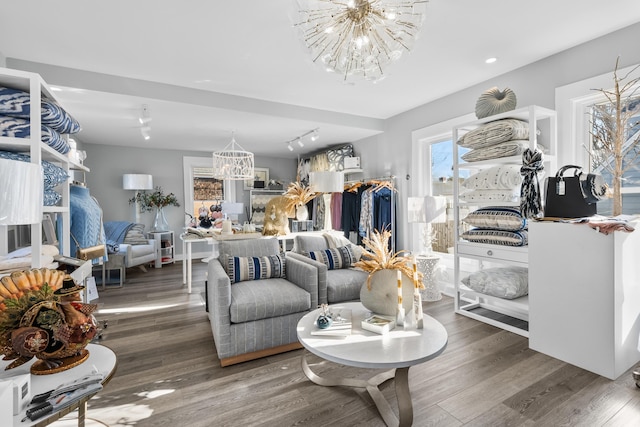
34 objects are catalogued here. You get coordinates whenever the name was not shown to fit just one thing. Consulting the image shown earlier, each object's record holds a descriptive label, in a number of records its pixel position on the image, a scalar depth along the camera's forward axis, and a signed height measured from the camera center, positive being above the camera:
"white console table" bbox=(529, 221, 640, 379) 2.07 -0.61
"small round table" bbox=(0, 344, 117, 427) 0.91 -0.55
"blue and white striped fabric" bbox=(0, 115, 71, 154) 1.59 +0.44
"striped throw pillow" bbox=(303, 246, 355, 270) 3.29 -0.47
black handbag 2.27 +0.10
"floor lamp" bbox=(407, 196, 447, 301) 3.74 -0.09
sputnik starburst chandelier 1.73 +1.04
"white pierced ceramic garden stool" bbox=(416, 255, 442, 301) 3.77 -0.79
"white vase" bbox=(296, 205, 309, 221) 3.87 +0.00
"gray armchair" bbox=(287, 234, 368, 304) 2.79 -0.61
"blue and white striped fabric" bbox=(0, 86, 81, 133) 1.59 +0.57
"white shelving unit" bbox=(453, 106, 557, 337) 2.79 -0.39
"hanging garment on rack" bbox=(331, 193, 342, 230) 5.52 +0.01
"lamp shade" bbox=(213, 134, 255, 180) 4.54 +0.65
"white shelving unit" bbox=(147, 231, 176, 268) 5.88 -0.63
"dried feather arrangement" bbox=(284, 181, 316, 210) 3.81 +0.19
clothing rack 4.69 +0.05
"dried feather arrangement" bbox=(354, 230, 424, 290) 1.97 -0.32
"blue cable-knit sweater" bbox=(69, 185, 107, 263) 2.69 -0.05
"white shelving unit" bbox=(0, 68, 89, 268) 1.57 +0.43
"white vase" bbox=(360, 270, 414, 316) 1.92 -0.50
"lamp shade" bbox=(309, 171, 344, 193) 3.77 +0.35
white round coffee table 1.49 -0.68
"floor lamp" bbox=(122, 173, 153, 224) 5.82 +0.60
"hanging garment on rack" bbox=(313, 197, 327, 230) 6.02 -0.02
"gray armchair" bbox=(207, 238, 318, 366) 2.30 -0.74
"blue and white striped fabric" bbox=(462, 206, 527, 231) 2.81 -0.08
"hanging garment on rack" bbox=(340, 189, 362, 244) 5.12 +0.00
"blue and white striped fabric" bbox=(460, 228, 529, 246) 2.81 -0.25
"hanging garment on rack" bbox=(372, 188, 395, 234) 4.74 +0.05
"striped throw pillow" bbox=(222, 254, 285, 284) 2.78 -0.49
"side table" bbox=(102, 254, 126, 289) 4.59 -0.70
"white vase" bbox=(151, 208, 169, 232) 6.20 -0.18
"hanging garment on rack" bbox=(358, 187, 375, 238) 4.80 -0.04
